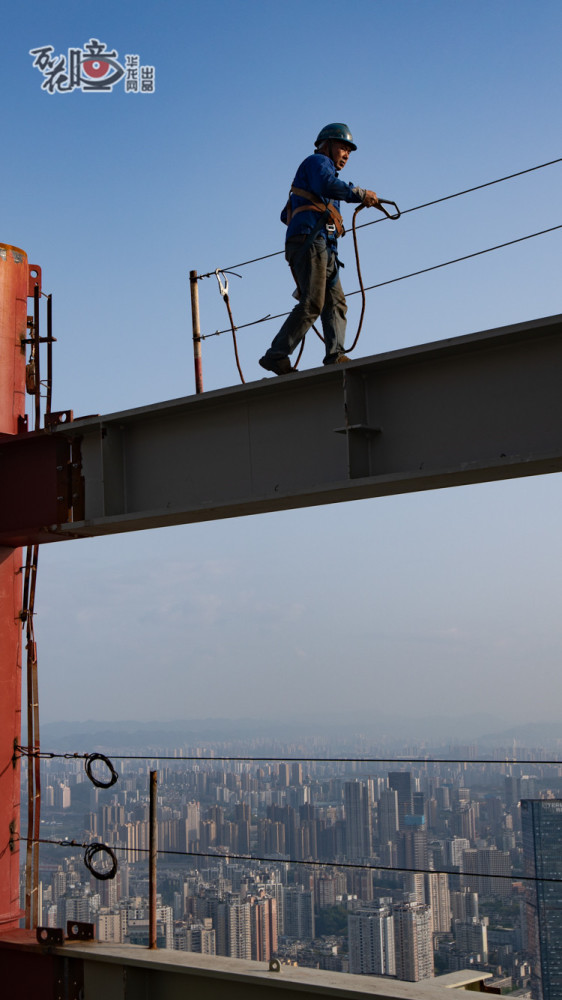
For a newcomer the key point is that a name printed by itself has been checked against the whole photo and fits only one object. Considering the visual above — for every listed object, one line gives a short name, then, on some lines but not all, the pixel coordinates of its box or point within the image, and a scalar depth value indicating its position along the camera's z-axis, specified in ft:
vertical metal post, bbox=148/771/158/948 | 23.72
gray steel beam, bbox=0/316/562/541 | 21.45
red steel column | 28.19
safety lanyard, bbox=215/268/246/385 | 30.49
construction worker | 26.11
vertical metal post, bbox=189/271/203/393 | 28.86
